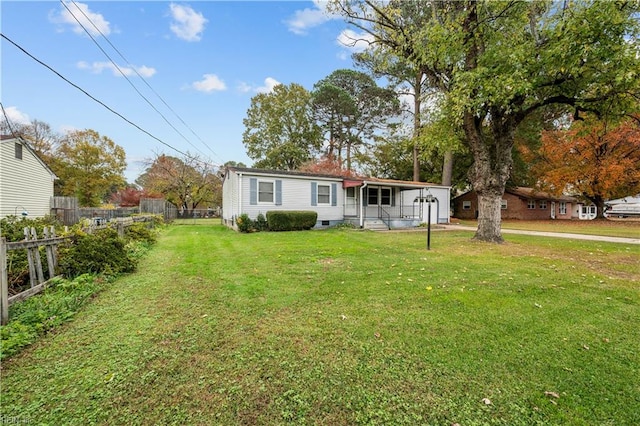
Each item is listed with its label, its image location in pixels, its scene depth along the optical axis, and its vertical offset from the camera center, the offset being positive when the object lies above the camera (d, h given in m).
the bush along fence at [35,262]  3.13 -0.75
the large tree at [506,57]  7.15 +4.17
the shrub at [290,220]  13.70 -0.58
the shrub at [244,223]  13.19 -0.68
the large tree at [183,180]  26.05 +2.81
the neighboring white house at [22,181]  11.99 +1.42
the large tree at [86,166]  28.20 +4.60
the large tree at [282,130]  30.83 +8.97
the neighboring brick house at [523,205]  27.70 +0.11
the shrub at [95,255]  4.81 -0.83
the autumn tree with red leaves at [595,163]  20.50 +3.27
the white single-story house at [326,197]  14.08 +0.59
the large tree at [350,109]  27.47 +10.06
